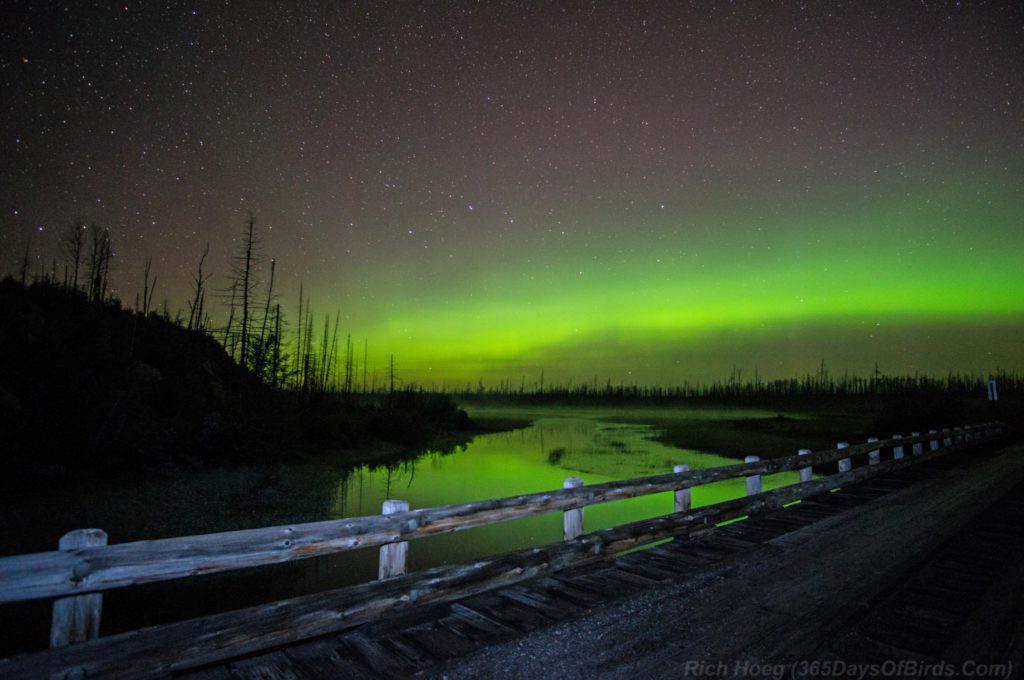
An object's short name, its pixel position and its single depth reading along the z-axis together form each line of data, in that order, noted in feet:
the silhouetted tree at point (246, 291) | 136.26
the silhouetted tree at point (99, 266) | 136.26
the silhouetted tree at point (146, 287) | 153.07
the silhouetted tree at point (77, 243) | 152.27
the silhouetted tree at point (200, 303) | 151.53
